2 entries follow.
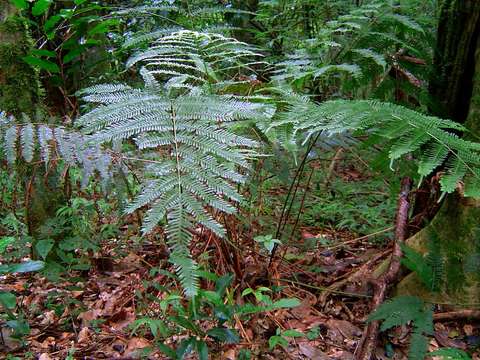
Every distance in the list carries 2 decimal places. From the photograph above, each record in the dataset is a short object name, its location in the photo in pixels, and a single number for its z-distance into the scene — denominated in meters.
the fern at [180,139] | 0.96
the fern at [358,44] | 1.95
